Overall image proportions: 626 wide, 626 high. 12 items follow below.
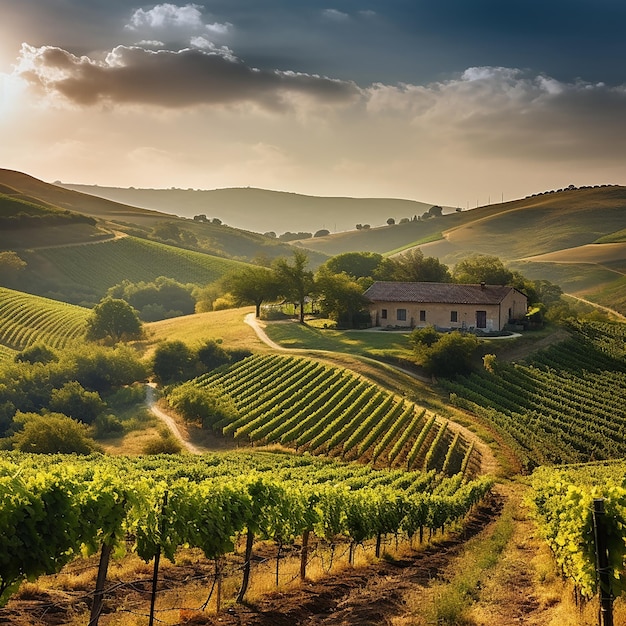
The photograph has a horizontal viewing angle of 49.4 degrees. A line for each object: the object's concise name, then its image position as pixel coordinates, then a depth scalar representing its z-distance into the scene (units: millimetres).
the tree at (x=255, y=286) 77812
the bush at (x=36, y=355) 69250
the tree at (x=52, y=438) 45297
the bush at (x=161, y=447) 46438
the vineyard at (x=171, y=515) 11750
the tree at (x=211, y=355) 65750
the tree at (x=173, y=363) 65312
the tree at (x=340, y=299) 74188
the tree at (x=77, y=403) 57219
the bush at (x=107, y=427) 53156
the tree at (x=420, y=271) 91250
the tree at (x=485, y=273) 89188
